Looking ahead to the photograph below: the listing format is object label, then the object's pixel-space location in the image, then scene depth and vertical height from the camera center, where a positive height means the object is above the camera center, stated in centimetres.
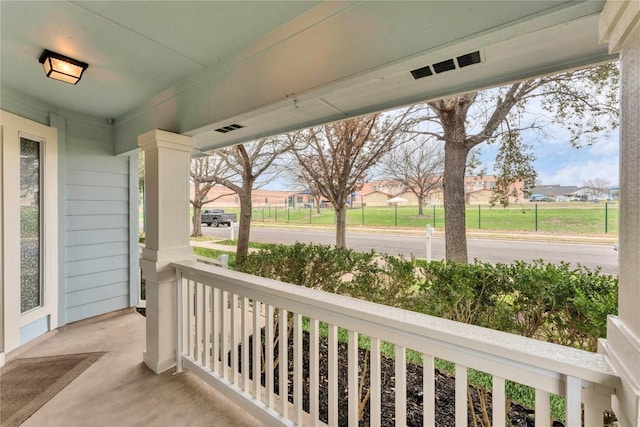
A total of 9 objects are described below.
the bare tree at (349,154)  416 +88
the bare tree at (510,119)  248 +96
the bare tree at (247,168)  523 +84
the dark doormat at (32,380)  191 -132
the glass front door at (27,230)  251 -16
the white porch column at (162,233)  233 -17
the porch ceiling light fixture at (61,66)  192 +103
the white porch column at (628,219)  71 -2
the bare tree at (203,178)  585 +70
